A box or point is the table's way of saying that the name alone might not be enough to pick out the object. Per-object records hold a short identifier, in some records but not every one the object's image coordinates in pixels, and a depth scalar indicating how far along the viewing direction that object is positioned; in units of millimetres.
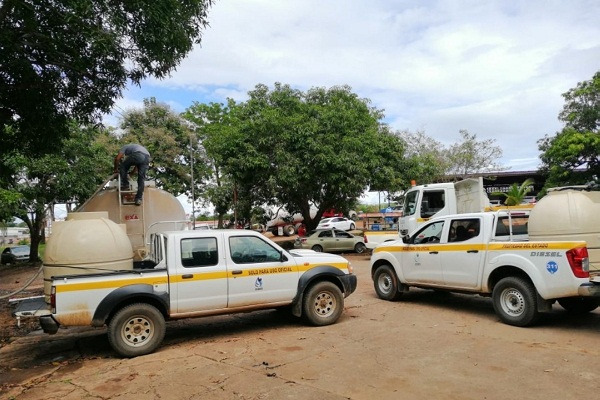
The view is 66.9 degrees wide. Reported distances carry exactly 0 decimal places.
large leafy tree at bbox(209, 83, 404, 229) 20359
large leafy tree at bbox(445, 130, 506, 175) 34031
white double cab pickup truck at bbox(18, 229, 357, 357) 6148
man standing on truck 8680
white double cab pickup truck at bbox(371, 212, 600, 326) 6551
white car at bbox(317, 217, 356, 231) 38031
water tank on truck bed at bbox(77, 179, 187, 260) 8773
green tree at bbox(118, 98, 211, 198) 34156
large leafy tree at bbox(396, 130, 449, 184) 33194
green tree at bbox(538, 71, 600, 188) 26047
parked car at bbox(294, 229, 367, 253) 22328
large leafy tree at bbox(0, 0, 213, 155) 7215
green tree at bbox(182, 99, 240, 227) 22512
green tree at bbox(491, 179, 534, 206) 17312
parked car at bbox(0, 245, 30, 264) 29969
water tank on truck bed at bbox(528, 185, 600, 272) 6969
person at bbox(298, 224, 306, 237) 30269
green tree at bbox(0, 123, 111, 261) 21438
